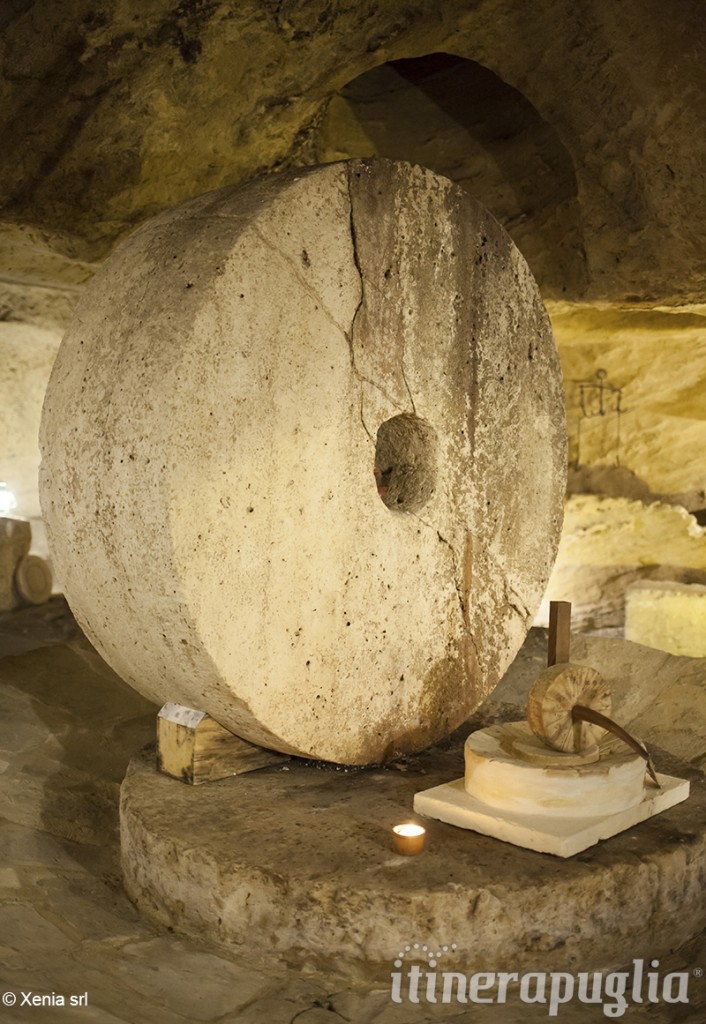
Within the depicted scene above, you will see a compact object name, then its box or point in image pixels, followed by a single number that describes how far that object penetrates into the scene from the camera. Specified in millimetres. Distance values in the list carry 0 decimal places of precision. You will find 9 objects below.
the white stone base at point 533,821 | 2846
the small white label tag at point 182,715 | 3191
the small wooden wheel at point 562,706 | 3041
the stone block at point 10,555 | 5930
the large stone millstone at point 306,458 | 2840
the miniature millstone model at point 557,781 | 2936
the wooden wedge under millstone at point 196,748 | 3213
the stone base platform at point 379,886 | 2629
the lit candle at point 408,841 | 2803
